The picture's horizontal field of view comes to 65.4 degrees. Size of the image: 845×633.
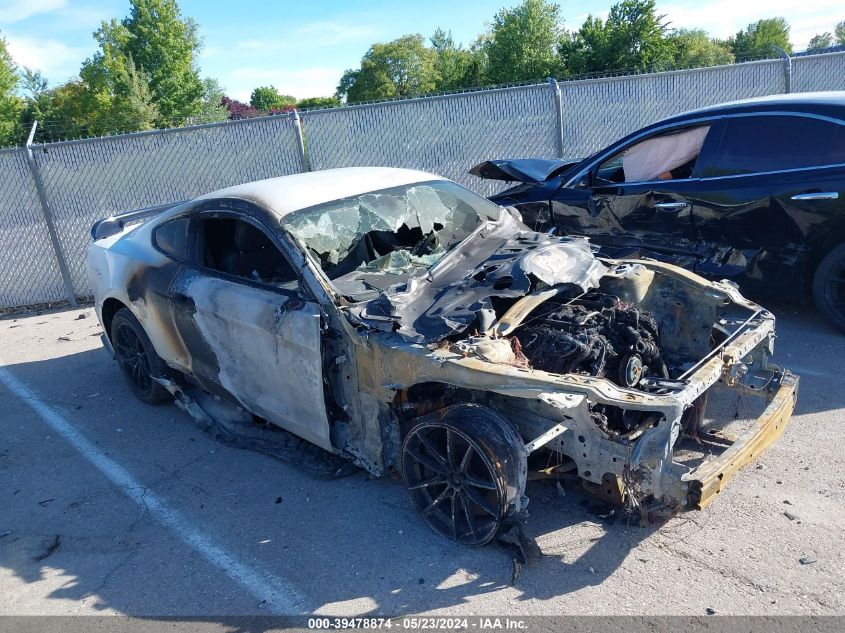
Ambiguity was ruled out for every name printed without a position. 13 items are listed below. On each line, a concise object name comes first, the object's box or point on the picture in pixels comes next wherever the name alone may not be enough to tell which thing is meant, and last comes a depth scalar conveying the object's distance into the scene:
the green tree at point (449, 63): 46.24
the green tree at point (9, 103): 33.22
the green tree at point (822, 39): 62.92
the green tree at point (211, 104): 40.45
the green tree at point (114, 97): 35.12
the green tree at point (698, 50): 42.06
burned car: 3.01
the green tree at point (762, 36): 60.47
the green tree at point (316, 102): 79.24
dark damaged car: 5.14
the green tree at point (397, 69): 65.03
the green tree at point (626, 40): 33.53
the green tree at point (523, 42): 41.38
